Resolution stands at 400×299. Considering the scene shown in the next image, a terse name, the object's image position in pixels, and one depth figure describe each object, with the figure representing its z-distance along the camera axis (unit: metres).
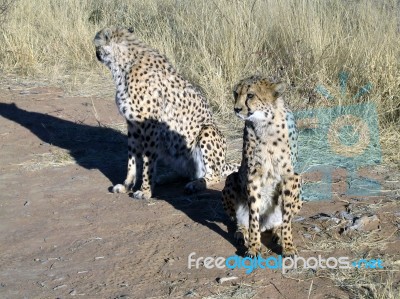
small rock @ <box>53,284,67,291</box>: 3.90
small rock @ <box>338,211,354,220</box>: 4.55
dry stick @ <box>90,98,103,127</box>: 7.21
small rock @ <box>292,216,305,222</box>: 4.60
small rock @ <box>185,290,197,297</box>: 3.72
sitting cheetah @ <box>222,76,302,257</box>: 4.04
